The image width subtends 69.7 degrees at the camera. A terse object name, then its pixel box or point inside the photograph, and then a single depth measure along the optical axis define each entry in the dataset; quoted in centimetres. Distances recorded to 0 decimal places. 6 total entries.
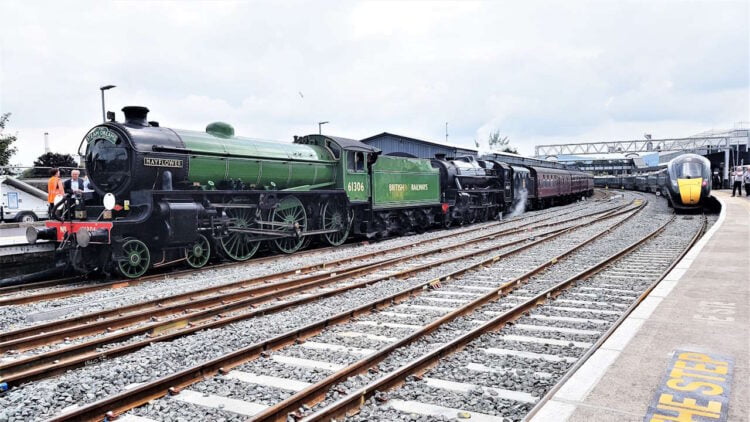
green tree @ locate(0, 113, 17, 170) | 3123
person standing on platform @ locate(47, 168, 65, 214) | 1117
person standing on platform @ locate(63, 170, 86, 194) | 1032
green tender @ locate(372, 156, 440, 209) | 1658
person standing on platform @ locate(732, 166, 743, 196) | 3223
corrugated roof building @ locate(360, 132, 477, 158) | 3700
